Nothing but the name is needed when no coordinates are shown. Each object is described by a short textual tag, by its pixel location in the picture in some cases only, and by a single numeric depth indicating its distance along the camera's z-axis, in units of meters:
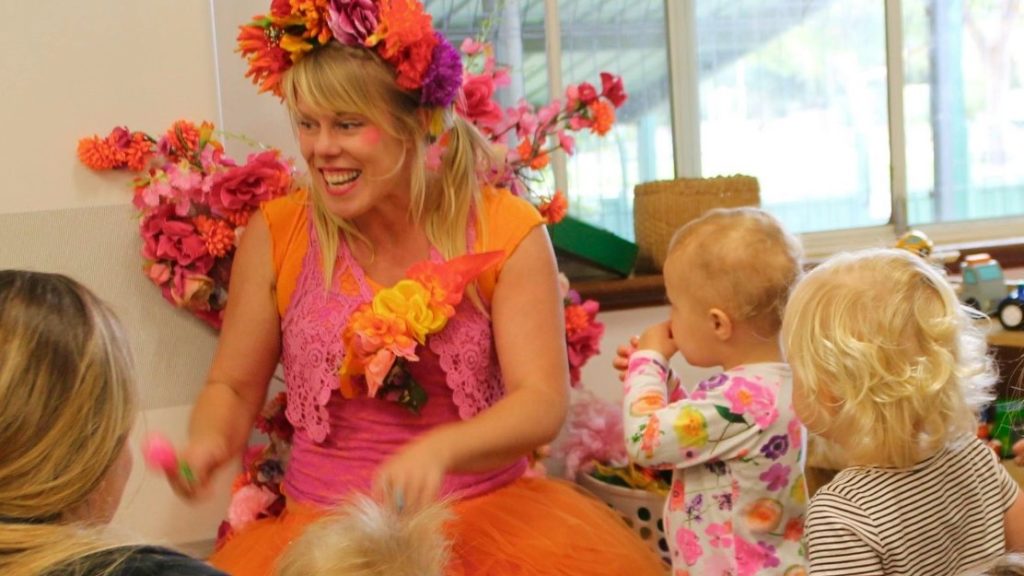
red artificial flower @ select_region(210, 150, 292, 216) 1.89
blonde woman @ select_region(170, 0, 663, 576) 1.70
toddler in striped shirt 1.31
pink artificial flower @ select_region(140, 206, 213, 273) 1.89
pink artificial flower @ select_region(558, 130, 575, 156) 2.19
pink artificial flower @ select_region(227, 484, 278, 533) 1.87
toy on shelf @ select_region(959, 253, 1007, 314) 2.48
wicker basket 2.69
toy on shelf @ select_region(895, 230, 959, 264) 2.32
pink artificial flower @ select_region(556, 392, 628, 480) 2.41
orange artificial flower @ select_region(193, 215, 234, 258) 1.92
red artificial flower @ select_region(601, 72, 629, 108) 2.16
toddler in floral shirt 1.61
